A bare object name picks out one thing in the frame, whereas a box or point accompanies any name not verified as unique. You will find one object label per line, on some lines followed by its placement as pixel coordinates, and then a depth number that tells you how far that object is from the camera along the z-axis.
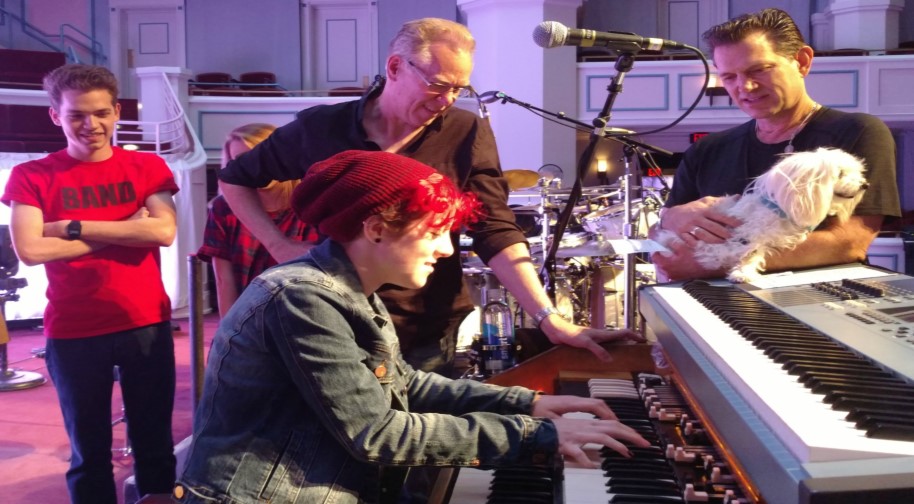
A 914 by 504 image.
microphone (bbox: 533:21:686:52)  2.34
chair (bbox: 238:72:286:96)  14.91
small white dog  1.99
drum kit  6.29
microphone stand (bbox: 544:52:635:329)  2.46
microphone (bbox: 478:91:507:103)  3.63
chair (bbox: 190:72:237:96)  14.39
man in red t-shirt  2.97
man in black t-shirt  2.11
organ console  0.81
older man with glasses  2.29
